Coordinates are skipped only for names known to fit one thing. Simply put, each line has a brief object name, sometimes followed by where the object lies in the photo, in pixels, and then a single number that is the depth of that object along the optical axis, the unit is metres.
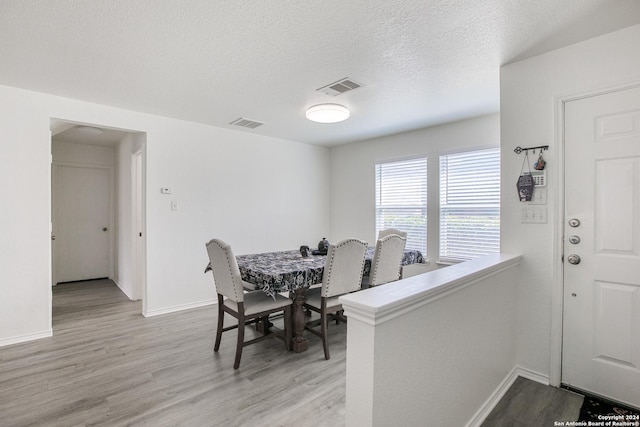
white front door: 1.84
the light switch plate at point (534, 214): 2.15
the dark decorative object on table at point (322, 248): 3.44
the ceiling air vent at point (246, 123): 3.85
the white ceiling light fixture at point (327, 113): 3.05
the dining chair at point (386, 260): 2.84
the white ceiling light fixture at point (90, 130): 4.19
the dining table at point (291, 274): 2.38
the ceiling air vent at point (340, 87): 2.66
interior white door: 5.21
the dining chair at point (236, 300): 2.38
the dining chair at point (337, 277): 2.51
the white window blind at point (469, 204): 3.59
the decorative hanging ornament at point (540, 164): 2.12
